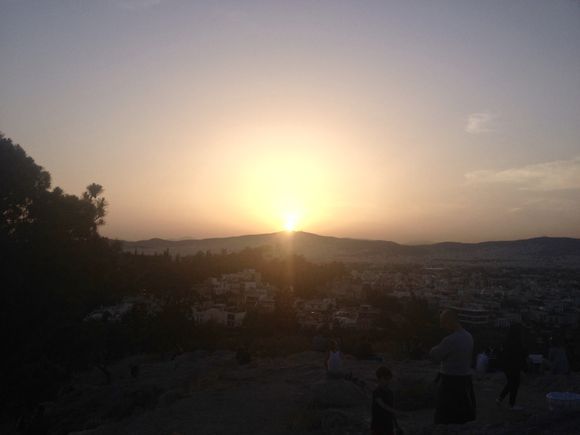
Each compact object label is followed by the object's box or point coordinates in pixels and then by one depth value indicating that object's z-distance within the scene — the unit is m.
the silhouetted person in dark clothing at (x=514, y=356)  8.78
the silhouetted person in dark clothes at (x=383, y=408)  6.09
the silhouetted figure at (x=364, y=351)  18.45
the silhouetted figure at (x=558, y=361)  13.41
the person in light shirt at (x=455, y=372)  6.03
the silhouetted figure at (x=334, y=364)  12.55
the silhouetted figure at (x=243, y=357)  18.44
